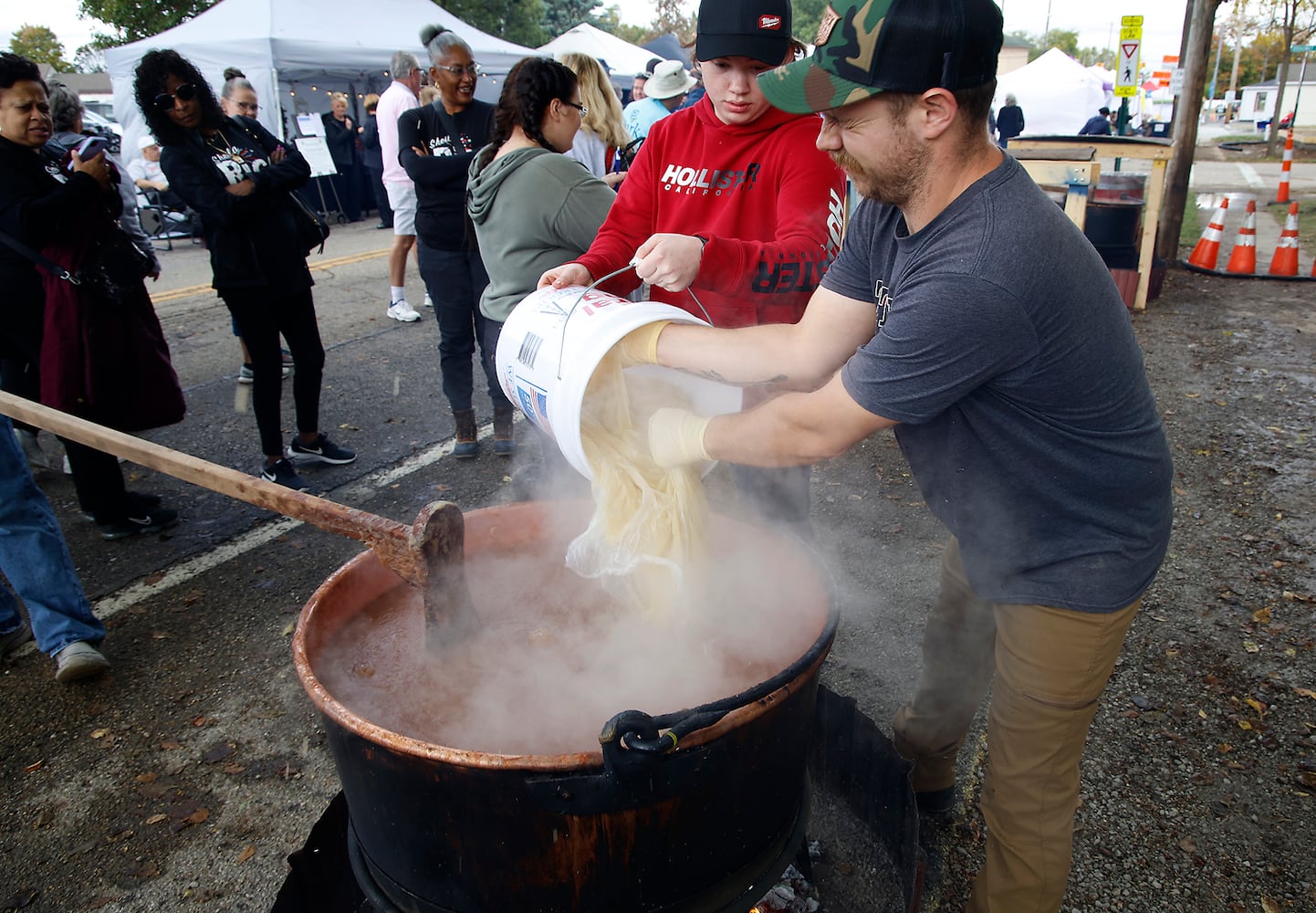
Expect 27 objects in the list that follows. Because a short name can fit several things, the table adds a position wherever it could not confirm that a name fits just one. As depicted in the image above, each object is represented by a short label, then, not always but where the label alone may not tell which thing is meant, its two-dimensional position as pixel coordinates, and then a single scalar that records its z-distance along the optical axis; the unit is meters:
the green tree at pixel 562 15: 37.84
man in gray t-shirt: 1.40
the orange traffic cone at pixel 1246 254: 8.93
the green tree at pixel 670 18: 62.84
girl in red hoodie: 2.21
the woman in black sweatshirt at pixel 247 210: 3.86
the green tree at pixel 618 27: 46.31
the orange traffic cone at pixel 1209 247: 9.37
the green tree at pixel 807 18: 46.31
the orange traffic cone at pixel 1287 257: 8.77
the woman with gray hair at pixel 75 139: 4.12
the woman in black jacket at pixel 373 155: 13.21
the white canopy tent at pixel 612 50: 17.03
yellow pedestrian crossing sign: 12.20
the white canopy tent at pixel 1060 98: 18.95
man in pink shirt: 7.11
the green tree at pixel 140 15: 27.33
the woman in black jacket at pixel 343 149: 13.88
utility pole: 8.70
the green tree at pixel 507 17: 31.42
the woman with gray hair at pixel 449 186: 4.54
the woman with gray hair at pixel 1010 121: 14.51
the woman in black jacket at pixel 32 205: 3.33
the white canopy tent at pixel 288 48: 12.76
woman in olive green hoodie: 3.42
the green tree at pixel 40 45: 45.16
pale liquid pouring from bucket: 2.01
